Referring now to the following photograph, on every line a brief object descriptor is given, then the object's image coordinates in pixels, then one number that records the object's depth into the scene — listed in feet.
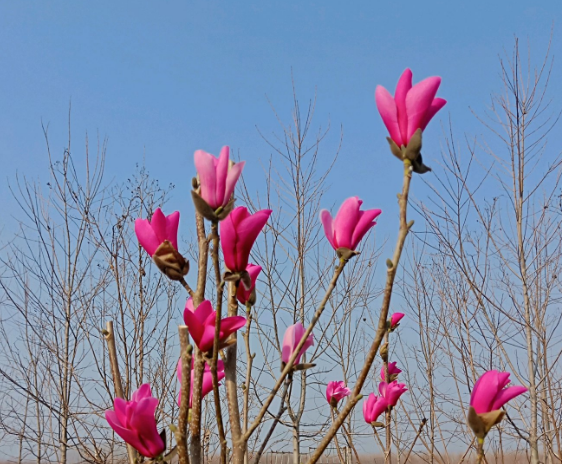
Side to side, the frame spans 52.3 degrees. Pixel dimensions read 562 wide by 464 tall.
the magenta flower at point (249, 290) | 2.14
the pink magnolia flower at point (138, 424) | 1.81
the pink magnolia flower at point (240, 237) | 1.87
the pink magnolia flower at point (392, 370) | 6.25
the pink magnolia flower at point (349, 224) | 2.13
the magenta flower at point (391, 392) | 5.57
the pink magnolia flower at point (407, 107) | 1.83
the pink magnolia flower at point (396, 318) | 5.89
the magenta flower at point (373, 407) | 5.57
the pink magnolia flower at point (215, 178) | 1.80
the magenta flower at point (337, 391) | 4.12
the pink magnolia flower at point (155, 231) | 1.97
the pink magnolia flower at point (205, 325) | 1.79
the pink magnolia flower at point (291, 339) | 2.30
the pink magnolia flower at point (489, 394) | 2.03
